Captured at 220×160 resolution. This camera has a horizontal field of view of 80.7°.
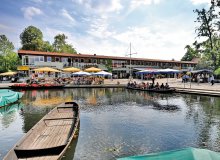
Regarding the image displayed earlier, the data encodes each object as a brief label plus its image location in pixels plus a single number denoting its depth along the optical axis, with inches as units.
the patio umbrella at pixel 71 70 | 1098.8
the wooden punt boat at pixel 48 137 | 175.6
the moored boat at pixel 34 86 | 898.9
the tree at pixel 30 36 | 1839.6
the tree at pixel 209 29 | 1169.7
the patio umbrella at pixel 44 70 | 980.5
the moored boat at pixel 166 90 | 773.1
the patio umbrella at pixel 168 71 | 1009.3
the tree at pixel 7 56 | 1635.7
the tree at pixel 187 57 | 2718.4
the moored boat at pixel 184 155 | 112.9
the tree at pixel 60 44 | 2036.3
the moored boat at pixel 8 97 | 517.4
